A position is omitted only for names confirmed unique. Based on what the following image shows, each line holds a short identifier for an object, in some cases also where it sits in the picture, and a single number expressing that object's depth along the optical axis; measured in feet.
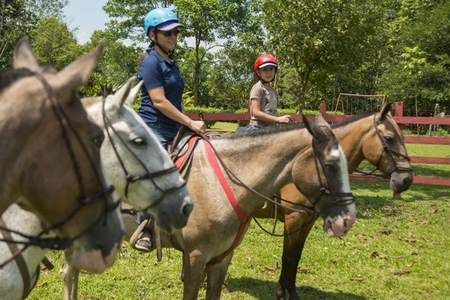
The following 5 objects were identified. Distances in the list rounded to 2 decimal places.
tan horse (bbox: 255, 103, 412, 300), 16.65
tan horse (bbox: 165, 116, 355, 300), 11.85
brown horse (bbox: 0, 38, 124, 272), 5.03
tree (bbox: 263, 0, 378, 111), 43.39
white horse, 8.61
